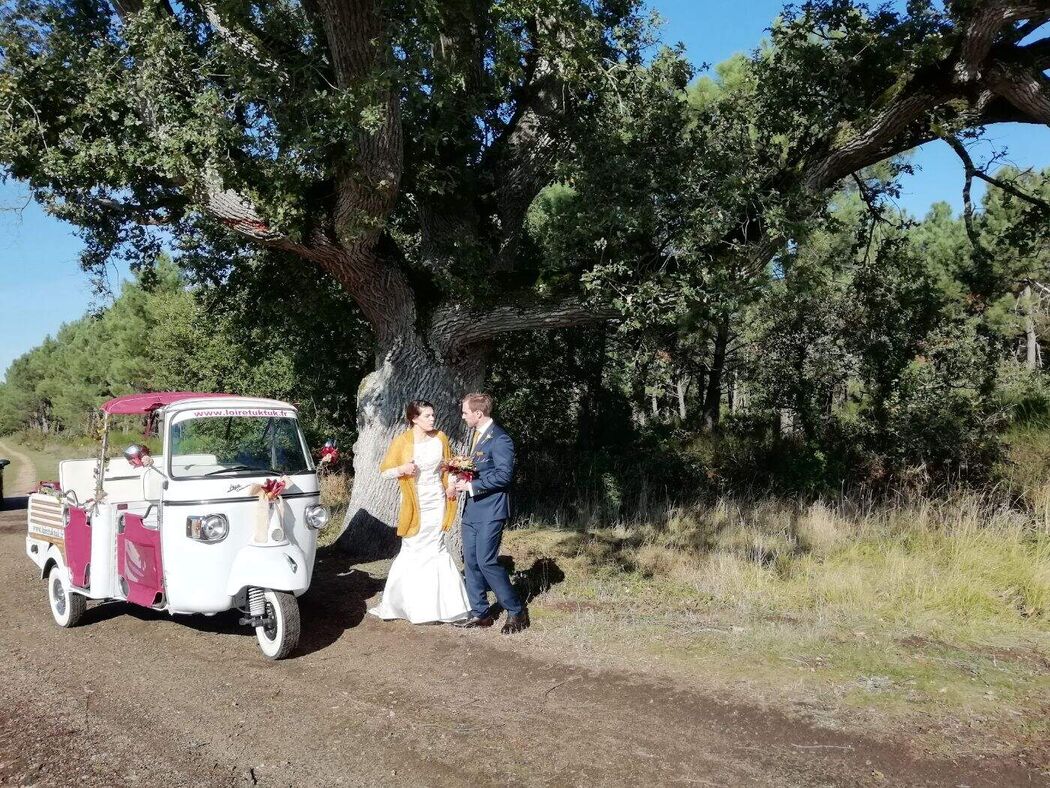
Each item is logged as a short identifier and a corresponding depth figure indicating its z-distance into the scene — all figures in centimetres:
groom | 716
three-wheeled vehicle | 653
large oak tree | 880
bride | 740
